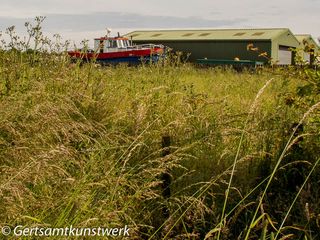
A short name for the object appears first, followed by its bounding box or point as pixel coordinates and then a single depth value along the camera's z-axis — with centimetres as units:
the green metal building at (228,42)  3503
